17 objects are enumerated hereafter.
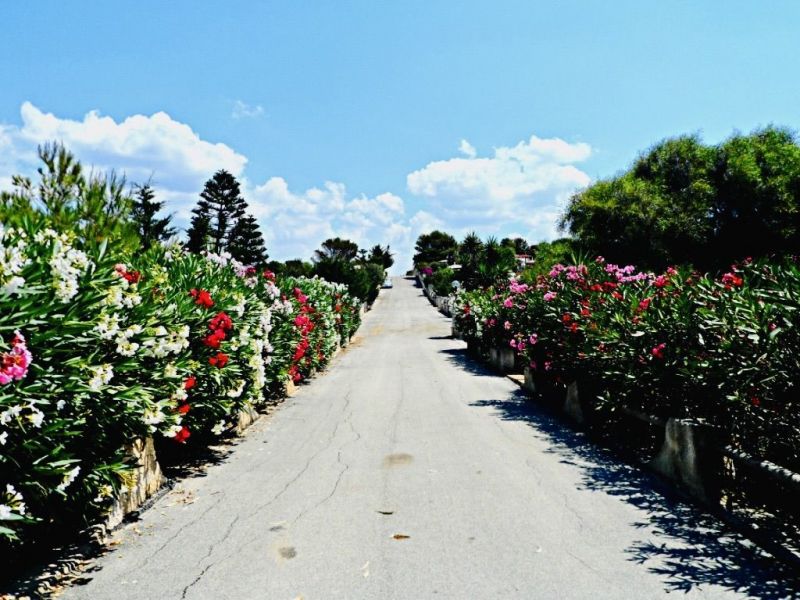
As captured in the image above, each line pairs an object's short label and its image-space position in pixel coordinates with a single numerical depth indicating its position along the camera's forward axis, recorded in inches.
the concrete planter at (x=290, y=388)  530.4
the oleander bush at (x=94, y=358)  143.8
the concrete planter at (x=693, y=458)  223.3
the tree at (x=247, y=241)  2925.7
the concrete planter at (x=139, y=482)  203.4
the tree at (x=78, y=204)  257.4
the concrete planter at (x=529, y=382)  500.7
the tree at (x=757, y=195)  1551.4
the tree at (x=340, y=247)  5157.5
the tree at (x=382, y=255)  5083.2
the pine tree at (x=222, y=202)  3004.4
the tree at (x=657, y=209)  1662.2
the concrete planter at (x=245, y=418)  369.4
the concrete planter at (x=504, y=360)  658.2
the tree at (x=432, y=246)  5193.9
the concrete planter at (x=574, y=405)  373.7
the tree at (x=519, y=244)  5398.6
